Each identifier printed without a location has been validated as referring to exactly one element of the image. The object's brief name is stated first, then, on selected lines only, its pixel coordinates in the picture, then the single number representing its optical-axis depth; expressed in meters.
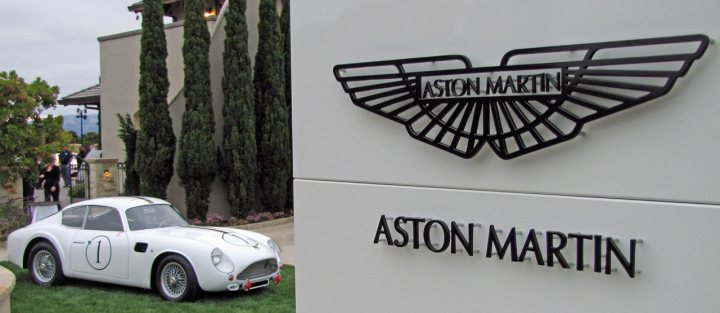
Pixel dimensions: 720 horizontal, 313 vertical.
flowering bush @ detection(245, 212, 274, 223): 14.03
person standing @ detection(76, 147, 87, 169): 22.86
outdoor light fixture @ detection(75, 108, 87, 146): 28.16
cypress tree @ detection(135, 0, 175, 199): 13.76
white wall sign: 1.98
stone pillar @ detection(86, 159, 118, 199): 16.28
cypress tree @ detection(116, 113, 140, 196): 14.55
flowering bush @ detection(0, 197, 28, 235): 13.23
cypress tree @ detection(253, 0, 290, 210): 14.63
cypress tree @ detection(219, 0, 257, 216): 14.00
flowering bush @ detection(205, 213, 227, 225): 13.76
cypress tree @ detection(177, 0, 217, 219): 13.61
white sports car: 7.84
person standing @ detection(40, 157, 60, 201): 16.25
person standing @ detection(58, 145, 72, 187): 20.44
